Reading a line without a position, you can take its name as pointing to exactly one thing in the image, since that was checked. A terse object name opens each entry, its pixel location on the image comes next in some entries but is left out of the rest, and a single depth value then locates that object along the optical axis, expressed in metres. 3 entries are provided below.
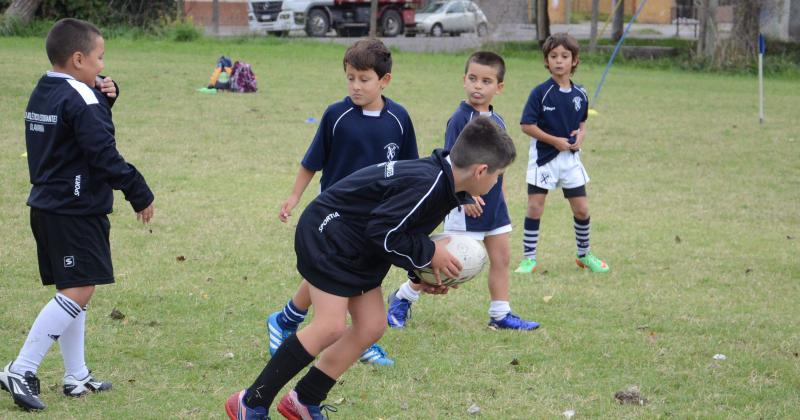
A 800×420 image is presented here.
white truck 30.77
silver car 36.97
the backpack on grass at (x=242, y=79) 17.84
